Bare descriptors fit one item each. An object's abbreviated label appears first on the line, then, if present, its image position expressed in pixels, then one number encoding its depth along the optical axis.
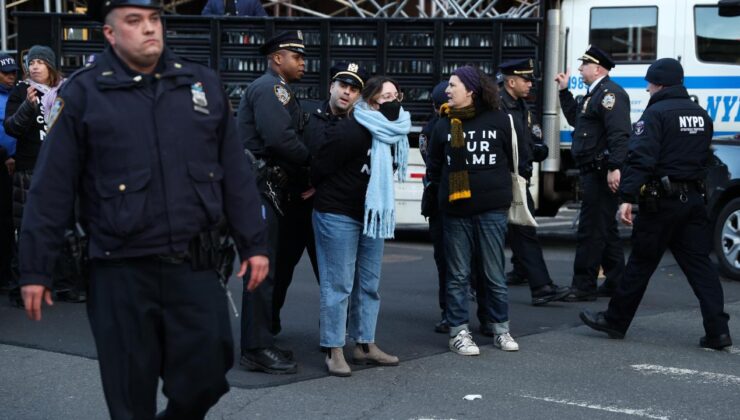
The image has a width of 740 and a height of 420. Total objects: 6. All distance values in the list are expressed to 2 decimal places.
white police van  12.36
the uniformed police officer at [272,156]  6.48
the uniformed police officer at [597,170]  9.19
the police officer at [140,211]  4.10
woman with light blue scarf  6.48
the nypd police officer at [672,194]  7.42
